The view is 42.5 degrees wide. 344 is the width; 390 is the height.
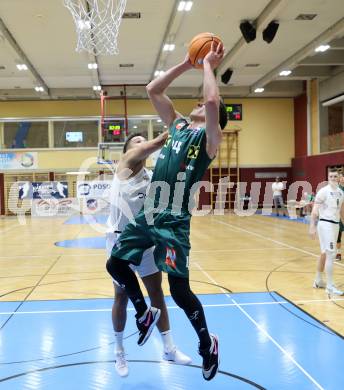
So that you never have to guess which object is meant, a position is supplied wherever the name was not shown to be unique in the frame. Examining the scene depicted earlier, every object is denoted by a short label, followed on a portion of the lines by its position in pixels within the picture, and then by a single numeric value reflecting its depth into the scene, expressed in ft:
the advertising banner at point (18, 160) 74.43
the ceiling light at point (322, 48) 49.33
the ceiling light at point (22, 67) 55.57
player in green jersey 8.95
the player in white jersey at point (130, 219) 11.07
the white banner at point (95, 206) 67.72
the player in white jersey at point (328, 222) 19.96
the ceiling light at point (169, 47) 48.95
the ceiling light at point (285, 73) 60.90
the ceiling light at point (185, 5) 37.93
